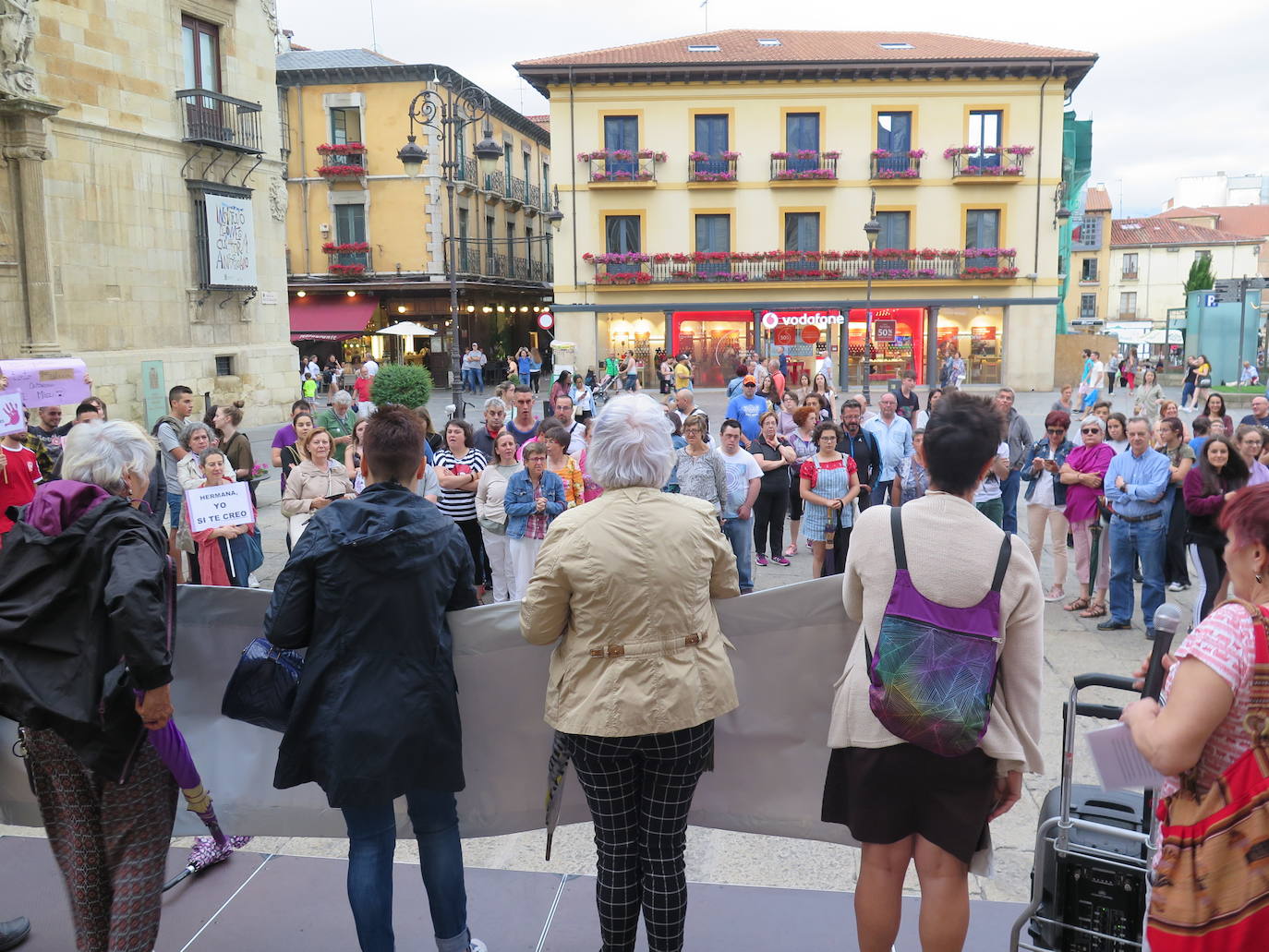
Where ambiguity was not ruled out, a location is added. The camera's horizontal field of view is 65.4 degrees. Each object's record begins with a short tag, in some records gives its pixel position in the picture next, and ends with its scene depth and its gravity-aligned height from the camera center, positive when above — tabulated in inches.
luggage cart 106.0 -57.5
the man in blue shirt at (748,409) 468.8 -34.1
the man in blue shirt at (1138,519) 297.6 -55.2
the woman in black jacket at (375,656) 115.3 -37.4
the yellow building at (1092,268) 2620.6 +182.6
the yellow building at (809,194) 1293.1 +189.2
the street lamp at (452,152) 598.5 +115.2
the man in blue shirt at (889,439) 382.6 -39.5
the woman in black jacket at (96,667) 111.7 -36.9
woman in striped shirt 313.6 -43.0
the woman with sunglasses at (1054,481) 340.8 -50.2
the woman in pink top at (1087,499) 325.1 -54.1
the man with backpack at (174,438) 322.3 -32.4
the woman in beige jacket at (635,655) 110.1 -36.0
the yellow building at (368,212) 1418.6 +186.9
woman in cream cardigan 106.5 -42.5
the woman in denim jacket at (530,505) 283.4 -47.5
